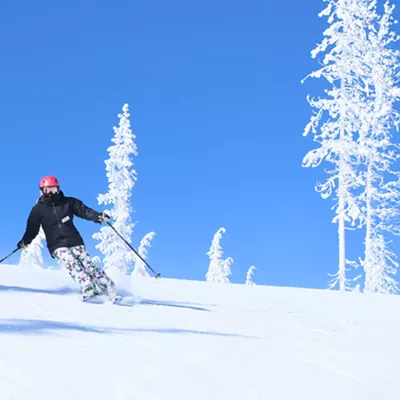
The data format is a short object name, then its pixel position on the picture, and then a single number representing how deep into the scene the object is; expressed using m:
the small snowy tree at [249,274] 50.69
